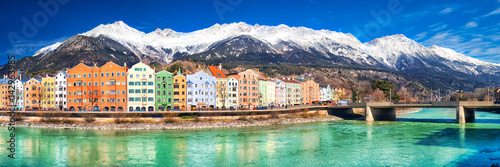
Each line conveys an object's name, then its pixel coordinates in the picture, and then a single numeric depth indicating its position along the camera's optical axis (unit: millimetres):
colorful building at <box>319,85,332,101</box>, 175700
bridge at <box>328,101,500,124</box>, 84638
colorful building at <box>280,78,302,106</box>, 142375
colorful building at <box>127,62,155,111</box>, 97000
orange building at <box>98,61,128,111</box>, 96938
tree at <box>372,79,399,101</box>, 173612
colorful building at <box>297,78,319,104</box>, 152750
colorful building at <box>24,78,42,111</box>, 111388
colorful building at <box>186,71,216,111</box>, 101938
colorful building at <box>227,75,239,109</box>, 110688
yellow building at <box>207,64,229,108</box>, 107062
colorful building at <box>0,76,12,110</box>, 116544
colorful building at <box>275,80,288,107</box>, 134750
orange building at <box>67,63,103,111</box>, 98562
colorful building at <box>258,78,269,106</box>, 122512
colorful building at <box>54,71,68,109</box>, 106812
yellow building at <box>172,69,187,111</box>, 100250
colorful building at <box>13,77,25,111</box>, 113700
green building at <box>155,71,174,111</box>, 98875
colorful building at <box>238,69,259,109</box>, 114062
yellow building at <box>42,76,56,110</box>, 110056
